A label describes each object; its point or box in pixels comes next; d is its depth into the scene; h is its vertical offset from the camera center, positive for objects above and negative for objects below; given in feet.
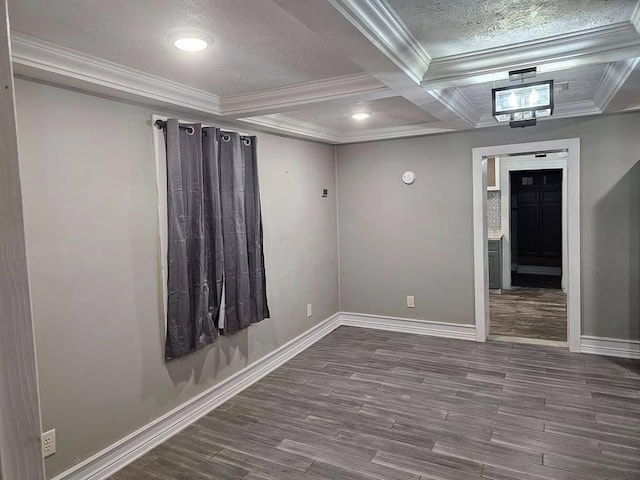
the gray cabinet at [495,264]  22.08 -2.83
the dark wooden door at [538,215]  27.07 -0.62
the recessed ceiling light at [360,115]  12.87 +2.82
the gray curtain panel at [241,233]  11.28 -0.43
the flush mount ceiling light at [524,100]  8.26 +1.99
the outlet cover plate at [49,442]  7.62 -3.72
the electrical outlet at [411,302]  16.40 -3.35
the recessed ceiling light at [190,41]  6.69 +2.72
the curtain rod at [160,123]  9.61 +2.06
